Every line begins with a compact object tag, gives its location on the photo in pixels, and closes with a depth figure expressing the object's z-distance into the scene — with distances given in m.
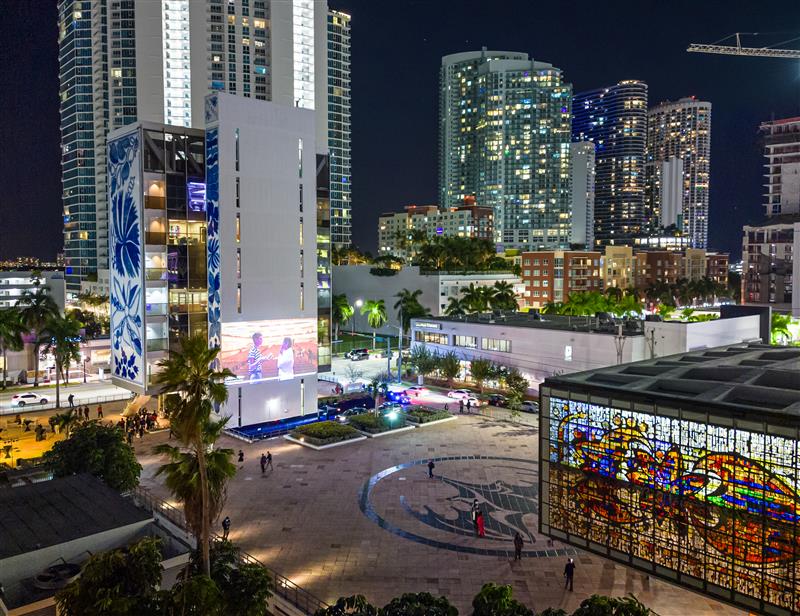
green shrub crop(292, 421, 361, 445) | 45.75
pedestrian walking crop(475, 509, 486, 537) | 29.95
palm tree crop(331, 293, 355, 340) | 109.31
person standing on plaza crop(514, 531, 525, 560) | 27.31
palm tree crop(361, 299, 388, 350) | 104.38
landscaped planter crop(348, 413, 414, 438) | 48.59
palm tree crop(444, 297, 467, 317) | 92.22
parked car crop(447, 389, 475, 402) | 62.14
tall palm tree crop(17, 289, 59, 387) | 65.56
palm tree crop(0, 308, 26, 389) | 63.53
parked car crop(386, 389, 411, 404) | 60.98
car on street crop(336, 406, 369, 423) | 52.81
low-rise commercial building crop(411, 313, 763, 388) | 54.66
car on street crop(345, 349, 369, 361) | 86.19
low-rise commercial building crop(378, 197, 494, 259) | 197.50
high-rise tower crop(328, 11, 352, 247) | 165.12
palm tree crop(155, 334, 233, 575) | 18.64
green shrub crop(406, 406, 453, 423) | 52.22
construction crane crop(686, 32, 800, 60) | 143.25
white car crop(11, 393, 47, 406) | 58.83
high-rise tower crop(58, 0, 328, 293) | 128.12
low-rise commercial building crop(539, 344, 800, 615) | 19.11
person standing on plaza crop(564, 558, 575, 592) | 24.73
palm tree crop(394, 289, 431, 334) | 102.94
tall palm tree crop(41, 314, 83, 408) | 60.16
